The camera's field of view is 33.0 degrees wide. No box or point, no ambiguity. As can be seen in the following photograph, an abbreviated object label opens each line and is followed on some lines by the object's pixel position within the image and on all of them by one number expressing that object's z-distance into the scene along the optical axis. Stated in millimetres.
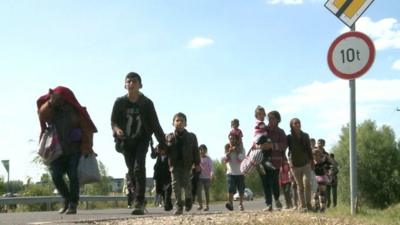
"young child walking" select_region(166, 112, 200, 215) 10648
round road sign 9016
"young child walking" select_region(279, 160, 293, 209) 13688
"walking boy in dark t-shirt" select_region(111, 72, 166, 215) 9641
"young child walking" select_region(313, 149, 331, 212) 16941
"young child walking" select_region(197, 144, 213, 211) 17158
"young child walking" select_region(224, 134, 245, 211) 14453
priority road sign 9172
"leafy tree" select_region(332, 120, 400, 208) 29891
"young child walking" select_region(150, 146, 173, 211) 11703
